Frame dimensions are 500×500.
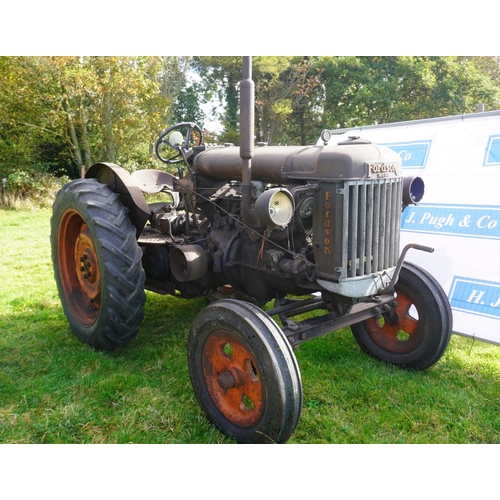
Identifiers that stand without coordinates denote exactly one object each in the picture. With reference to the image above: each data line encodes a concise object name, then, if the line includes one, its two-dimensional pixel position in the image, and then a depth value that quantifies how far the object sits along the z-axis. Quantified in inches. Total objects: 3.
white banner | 157.9
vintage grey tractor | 102.0
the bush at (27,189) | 526.0
